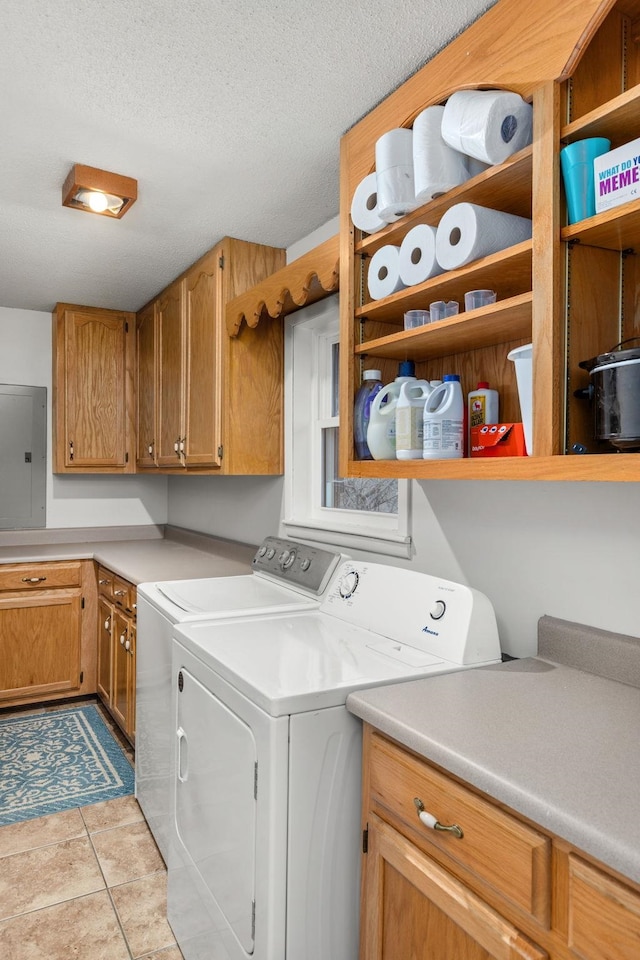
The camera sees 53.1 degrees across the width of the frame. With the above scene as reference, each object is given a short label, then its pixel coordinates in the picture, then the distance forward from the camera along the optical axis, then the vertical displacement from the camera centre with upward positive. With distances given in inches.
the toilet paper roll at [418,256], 57.0 +20.4
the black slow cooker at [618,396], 40.6 +5.3
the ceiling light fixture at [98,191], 79.7 +37.2
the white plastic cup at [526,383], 49.1 +7.4
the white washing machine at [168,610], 78.4 -16.0
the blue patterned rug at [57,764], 100.0 -49.3
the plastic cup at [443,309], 59.3 +15.9
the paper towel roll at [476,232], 51.4 +20.2
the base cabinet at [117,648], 108.2 -31.2
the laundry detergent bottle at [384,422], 64.9 +5.8
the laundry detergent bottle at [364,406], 67.9 +7.8
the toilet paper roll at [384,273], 62.0 +20.5
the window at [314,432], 102.0 +7.8
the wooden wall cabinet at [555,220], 43.7 +17.4
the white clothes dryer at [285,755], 50.4 -23.5
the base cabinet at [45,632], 130.2 -31.6
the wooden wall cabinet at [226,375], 104.0 +17.7
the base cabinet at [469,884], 32.4 -23.8
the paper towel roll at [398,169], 59.1 +28.7
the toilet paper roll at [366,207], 62.9 +27.4
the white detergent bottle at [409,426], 61.4 +5.1
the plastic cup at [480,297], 54.6 +15.5
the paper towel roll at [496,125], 48.4 +27.1
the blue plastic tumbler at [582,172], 44.1 +21.1
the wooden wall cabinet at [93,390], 145.5 +20.9
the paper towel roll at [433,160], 54.5 +27.4
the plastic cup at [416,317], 62.5 +15.8
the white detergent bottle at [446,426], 57.9 +4.8
